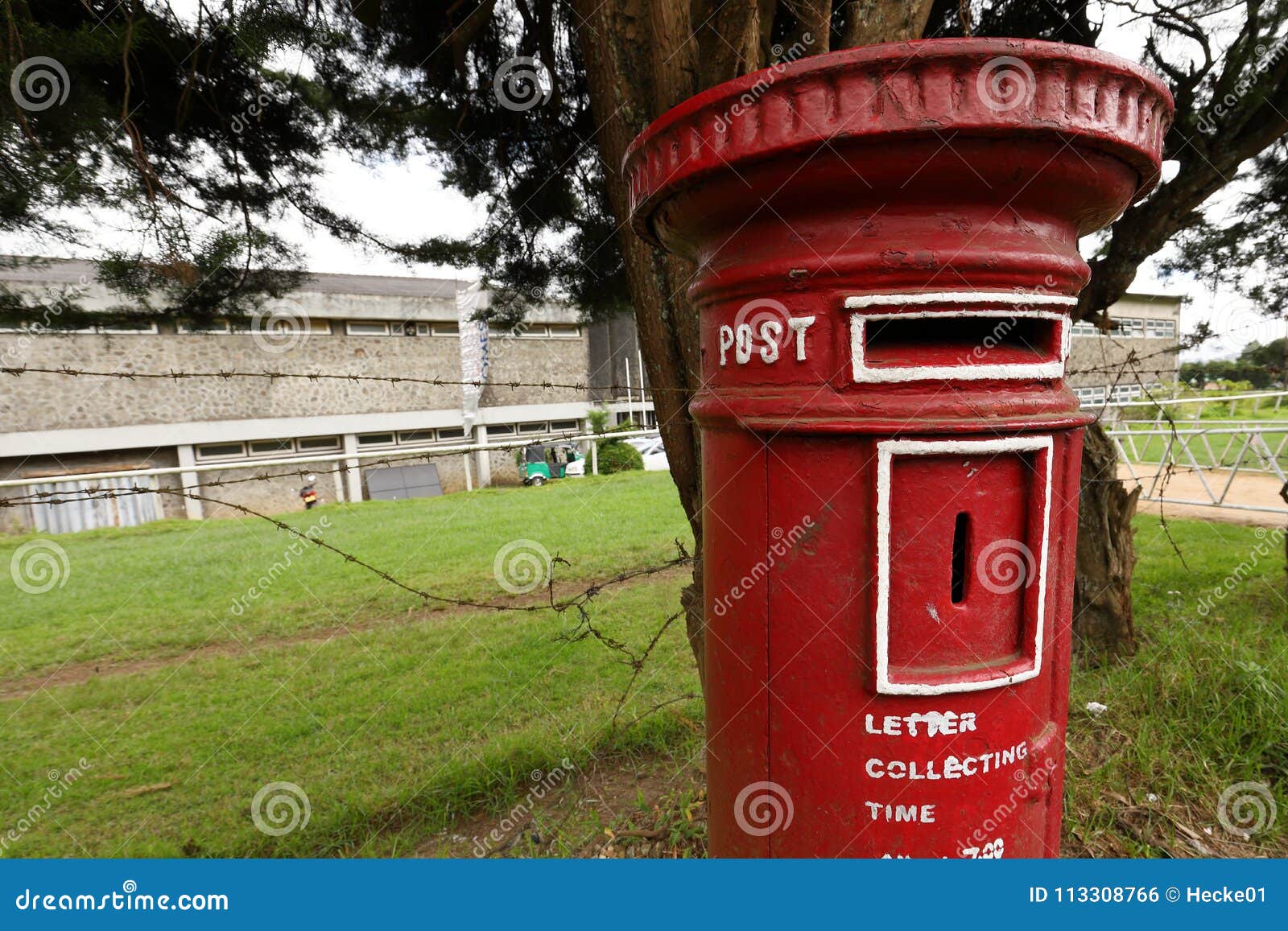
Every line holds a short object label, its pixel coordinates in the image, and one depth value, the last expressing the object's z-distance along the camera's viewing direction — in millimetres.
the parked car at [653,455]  14684
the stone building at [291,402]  11586
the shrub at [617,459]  14109
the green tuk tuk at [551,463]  14172
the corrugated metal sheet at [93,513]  10984
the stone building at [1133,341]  18750
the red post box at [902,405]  952
